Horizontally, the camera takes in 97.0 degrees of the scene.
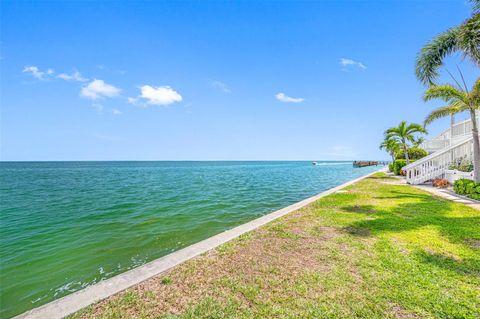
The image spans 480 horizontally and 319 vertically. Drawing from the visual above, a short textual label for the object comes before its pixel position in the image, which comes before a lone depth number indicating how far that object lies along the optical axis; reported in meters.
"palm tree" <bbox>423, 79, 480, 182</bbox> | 10.02
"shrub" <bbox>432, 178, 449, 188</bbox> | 12.89
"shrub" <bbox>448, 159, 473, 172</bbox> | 12.78
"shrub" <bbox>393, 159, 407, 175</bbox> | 22.95
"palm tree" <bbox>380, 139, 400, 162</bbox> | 26.81
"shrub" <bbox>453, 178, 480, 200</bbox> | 9.31
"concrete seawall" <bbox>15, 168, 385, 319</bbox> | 2.82
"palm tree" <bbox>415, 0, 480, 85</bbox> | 7.60
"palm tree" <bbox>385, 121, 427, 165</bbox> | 21.27
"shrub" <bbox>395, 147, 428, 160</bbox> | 25.80
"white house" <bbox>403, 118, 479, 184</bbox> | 13.50
